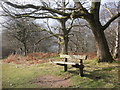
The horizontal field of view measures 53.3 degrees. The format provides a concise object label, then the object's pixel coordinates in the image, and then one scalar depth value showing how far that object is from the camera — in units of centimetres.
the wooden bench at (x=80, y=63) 517
